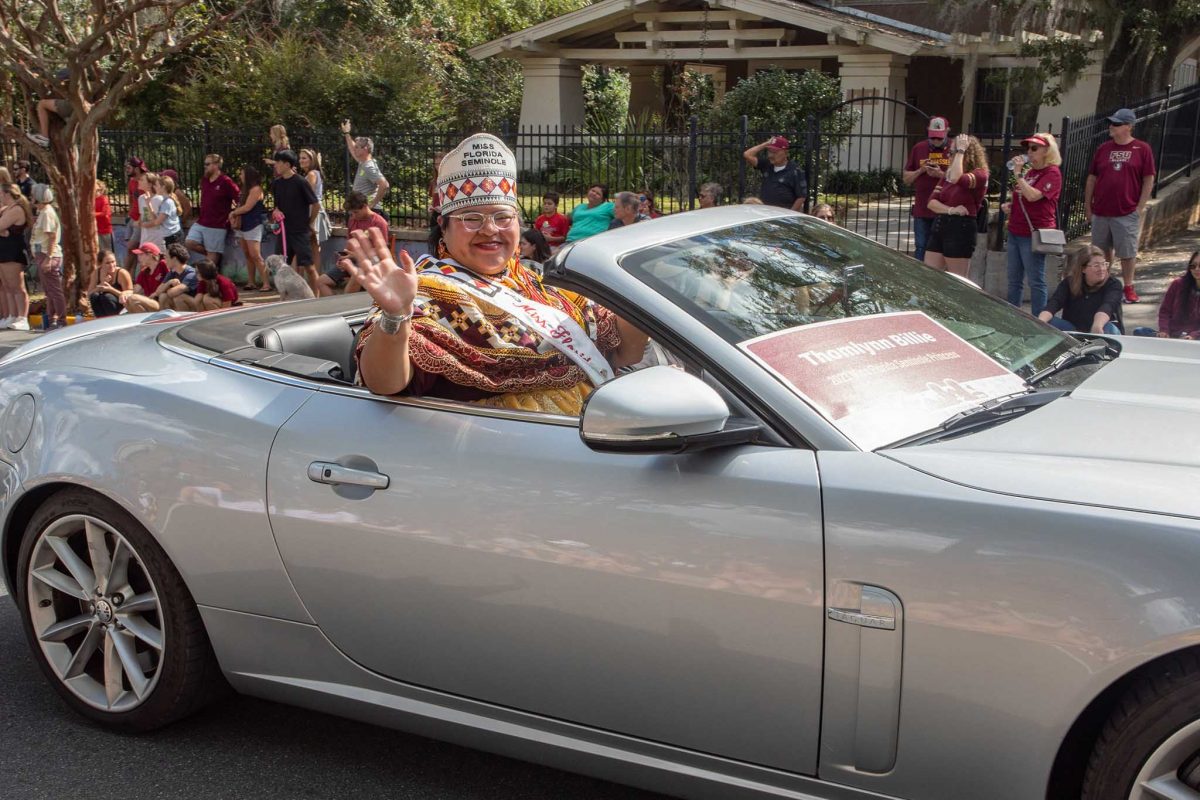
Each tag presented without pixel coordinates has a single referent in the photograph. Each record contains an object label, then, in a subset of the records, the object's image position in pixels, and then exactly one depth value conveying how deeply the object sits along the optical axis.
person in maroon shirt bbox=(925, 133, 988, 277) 10.05
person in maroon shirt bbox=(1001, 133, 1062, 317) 9.87
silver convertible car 2.27
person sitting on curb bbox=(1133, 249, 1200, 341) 7.54
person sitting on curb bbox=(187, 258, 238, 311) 11.53
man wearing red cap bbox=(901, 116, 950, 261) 10.76
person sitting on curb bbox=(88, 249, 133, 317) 12.77
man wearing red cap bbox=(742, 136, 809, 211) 11.16
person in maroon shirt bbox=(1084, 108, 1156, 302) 10.57
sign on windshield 2.62
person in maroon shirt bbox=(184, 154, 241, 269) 14.78
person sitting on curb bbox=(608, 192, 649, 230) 10.58
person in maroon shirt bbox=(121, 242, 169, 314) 12.27
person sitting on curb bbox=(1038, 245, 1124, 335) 7.21
